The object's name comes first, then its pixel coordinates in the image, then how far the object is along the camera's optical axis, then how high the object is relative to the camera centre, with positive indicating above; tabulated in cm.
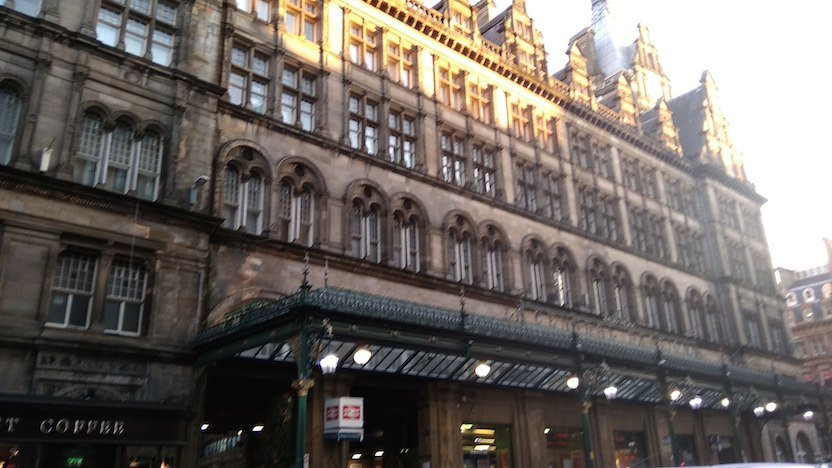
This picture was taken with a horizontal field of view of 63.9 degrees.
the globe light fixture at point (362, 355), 1794 +344
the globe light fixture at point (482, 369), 2144 +359
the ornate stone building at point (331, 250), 1759 +838
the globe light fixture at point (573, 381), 2414 +351
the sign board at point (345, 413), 1870 +209
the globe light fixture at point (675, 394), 2822 +346
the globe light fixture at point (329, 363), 1631 +298
